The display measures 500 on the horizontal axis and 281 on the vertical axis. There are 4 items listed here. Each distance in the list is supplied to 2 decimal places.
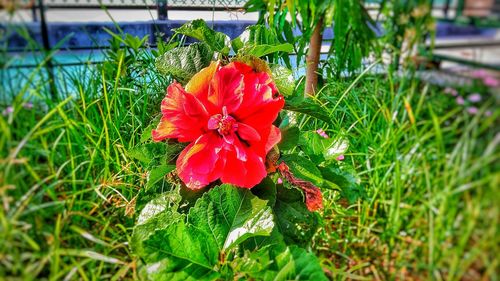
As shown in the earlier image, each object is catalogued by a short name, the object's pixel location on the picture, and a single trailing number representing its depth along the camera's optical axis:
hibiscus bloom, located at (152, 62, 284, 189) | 0.51
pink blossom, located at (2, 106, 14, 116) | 0.45
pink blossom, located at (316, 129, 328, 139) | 0.76
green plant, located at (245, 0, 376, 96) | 0.83
